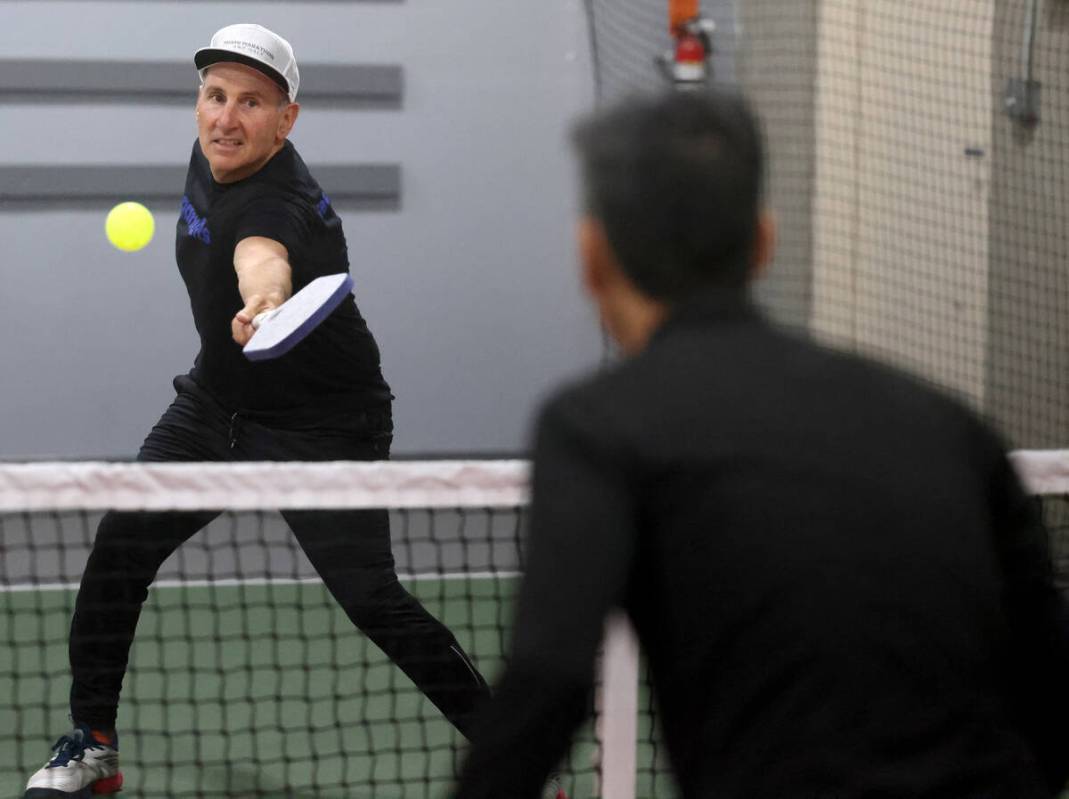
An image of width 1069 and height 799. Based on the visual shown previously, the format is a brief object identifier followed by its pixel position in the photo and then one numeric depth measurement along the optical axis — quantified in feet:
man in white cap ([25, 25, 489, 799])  18.07
